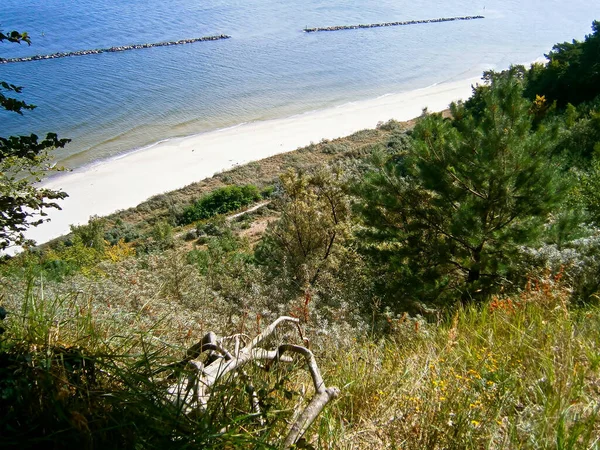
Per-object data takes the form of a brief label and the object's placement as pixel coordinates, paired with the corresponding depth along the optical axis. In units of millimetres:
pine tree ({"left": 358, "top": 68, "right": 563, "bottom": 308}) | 7359
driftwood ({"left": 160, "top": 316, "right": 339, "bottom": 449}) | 1865
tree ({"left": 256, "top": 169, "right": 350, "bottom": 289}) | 11734
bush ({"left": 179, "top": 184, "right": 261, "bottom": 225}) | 24547
